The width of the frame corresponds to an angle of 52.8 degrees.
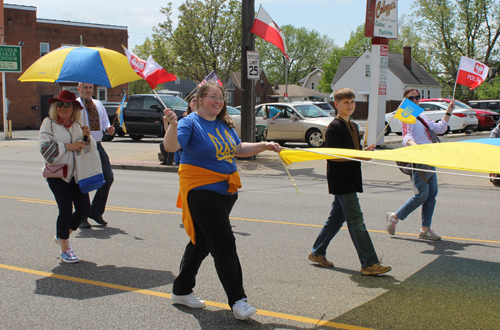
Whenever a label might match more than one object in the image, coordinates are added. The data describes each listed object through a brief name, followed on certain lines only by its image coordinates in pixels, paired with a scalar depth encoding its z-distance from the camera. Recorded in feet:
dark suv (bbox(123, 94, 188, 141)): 74.08
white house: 189.67
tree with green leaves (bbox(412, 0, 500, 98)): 175.01
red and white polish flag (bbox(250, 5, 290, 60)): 40.91
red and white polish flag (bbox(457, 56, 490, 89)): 22.44
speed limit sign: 46.42
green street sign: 84.53
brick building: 137.08
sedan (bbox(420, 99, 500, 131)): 82.23
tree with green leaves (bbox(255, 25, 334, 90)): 327.47
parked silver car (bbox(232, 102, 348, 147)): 61.26
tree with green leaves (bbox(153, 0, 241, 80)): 94.48
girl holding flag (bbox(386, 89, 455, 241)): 20.06
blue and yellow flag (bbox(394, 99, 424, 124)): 19.01
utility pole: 46.85
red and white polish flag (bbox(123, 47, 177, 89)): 18.15
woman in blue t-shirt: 12.66
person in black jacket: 15.76
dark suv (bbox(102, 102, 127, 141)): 79.45
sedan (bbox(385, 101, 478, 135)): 76.69
